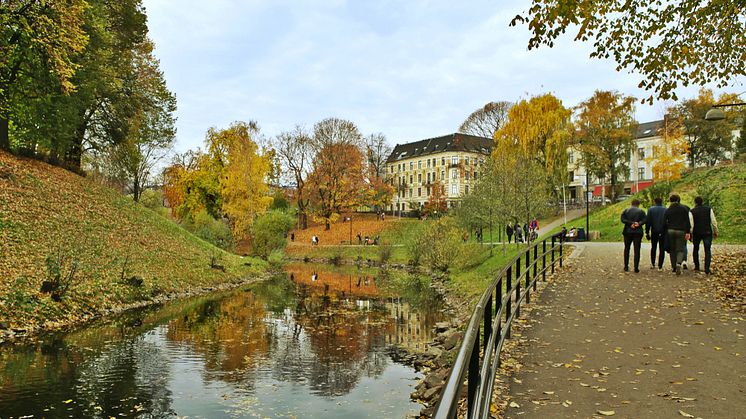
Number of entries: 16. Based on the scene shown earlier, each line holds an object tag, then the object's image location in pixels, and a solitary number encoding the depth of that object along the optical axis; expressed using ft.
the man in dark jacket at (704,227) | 42.65
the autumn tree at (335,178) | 189.26
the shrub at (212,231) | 118.62
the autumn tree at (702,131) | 186.50
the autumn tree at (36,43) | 56.18
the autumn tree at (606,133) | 153.38
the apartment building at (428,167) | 263.70
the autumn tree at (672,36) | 32.24
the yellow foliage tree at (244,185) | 137.69
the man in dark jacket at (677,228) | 42.60
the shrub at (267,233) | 121.08
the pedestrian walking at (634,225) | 43.80
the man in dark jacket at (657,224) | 45.03
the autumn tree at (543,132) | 135.64
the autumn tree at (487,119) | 192.54
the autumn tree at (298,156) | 195.72
